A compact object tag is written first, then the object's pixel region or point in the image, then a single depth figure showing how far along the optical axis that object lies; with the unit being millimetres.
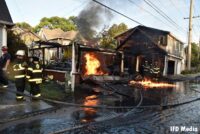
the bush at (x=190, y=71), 19543
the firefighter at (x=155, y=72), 13160
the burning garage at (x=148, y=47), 15886
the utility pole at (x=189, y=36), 18743
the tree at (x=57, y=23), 40661
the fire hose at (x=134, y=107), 4696
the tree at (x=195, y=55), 27854
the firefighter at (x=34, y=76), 5095
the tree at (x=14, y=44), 9895
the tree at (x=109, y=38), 21715
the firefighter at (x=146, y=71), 13346
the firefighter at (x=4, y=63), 5893
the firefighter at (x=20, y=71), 5099
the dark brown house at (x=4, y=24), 7947
